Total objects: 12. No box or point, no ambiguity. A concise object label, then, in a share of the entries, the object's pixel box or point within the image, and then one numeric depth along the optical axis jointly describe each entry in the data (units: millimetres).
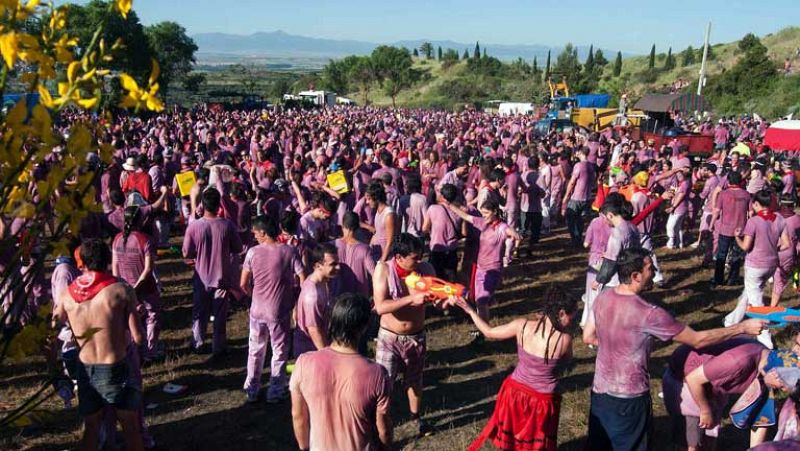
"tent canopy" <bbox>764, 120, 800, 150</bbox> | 20969
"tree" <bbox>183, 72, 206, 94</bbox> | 59706
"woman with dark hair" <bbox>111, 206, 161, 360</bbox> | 5633
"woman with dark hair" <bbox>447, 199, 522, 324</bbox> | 6367
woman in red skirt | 3822
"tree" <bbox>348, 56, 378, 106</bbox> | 80250
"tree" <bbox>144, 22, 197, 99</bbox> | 58438
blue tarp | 35719
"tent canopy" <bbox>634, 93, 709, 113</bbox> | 28575
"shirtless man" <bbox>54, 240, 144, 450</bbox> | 3920
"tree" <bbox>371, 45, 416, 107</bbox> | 79625
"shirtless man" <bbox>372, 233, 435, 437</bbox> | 4465
